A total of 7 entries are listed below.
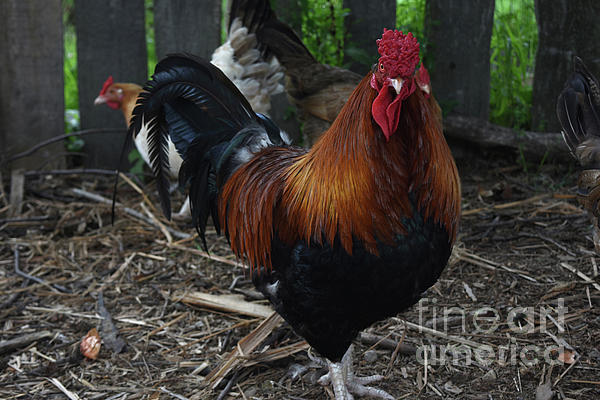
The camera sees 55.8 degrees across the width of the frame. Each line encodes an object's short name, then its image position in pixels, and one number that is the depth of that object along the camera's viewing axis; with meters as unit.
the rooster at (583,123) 2.93
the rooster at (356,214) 2.37
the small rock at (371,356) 3.22
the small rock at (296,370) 3.12
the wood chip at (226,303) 3.60
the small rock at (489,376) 2.90
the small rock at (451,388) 2.85
